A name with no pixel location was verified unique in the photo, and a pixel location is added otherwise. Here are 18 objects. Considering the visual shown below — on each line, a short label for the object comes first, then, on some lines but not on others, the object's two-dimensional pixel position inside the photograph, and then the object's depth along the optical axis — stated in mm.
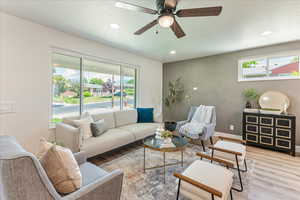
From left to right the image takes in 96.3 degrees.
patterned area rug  1730
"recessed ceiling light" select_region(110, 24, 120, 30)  2441
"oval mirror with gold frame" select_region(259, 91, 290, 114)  3088
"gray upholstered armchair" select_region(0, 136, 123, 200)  740
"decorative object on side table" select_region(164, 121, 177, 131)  4074
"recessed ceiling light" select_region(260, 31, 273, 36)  2635
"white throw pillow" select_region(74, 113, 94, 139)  2473
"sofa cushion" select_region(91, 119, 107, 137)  2600
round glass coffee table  2066
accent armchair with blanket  3037
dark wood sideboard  2822
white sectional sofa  2189
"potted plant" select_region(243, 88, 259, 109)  3488
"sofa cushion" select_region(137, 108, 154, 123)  3928
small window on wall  3165
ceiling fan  1506
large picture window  2809
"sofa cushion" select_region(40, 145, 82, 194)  1009
